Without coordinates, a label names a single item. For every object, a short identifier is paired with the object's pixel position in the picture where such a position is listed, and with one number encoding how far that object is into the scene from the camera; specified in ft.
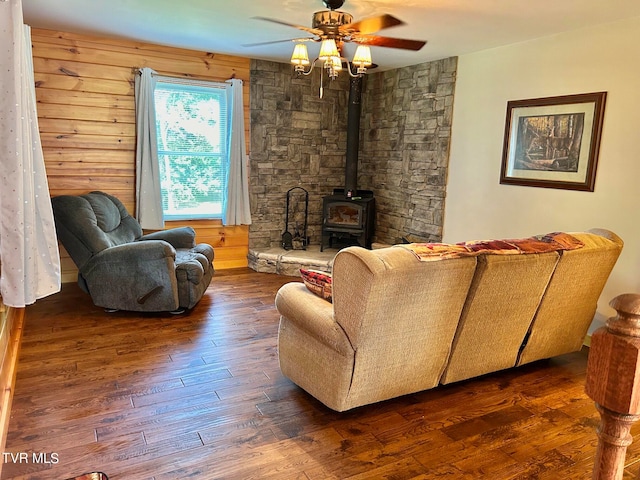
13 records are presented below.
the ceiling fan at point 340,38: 10.63
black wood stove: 19.26
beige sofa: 7.72
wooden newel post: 3.20
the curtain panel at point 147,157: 16.56
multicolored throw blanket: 8.00
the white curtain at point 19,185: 6.79
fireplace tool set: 19.83
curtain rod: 16.53
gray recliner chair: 13.11
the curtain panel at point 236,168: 18.22
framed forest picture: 12.60
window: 17.44
